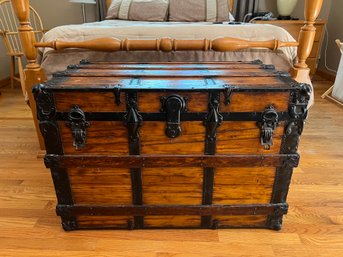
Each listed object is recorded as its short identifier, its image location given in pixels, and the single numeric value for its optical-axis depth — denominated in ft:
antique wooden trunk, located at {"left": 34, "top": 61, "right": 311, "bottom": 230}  3.14
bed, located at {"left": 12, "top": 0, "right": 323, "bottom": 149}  4.90
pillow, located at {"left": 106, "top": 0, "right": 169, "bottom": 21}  9.57
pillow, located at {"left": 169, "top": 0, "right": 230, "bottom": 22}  9.66
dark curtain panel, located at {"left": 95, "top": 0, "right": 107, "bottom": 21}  12.00
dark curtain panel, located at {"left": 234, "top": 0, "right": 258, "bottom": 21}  12.02
